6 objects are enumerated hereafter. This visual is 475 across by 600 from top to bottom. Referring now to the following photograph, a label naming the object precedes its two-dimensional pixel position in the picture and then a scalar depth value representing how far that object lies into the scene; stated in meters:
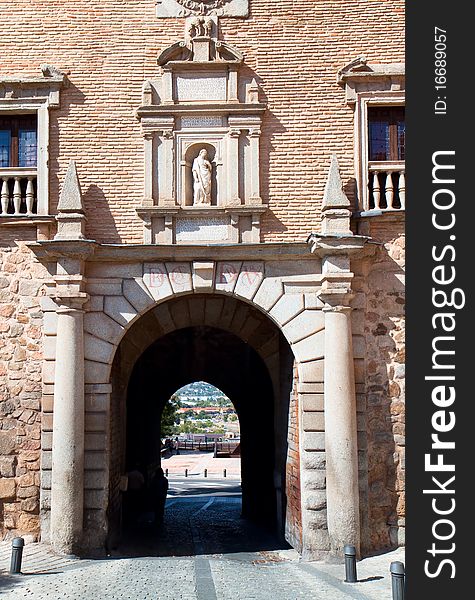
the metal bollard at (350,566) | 8.78
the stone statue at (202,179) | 10.62
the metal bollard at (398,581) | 7.34
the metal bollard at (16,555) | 8.83
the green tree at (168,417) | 35.94
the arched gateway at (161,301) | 9.91
